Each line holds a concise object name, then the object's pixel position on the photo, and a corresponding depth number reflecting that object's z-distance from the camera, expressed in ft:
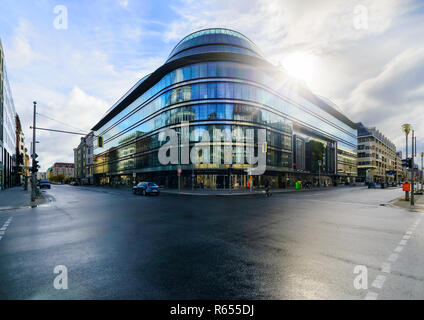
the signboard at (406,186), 56.74
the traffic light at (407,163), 55.07
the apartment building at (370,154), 317.83
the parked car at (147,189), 81.69
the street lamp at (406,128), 55.72
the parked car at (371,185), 162.91
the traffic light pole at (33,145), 60.08
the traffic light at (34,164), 59.92
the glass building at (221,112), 126.21
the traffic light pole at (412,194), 47.89
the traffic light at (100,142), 61.52
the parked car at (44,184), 149.38
